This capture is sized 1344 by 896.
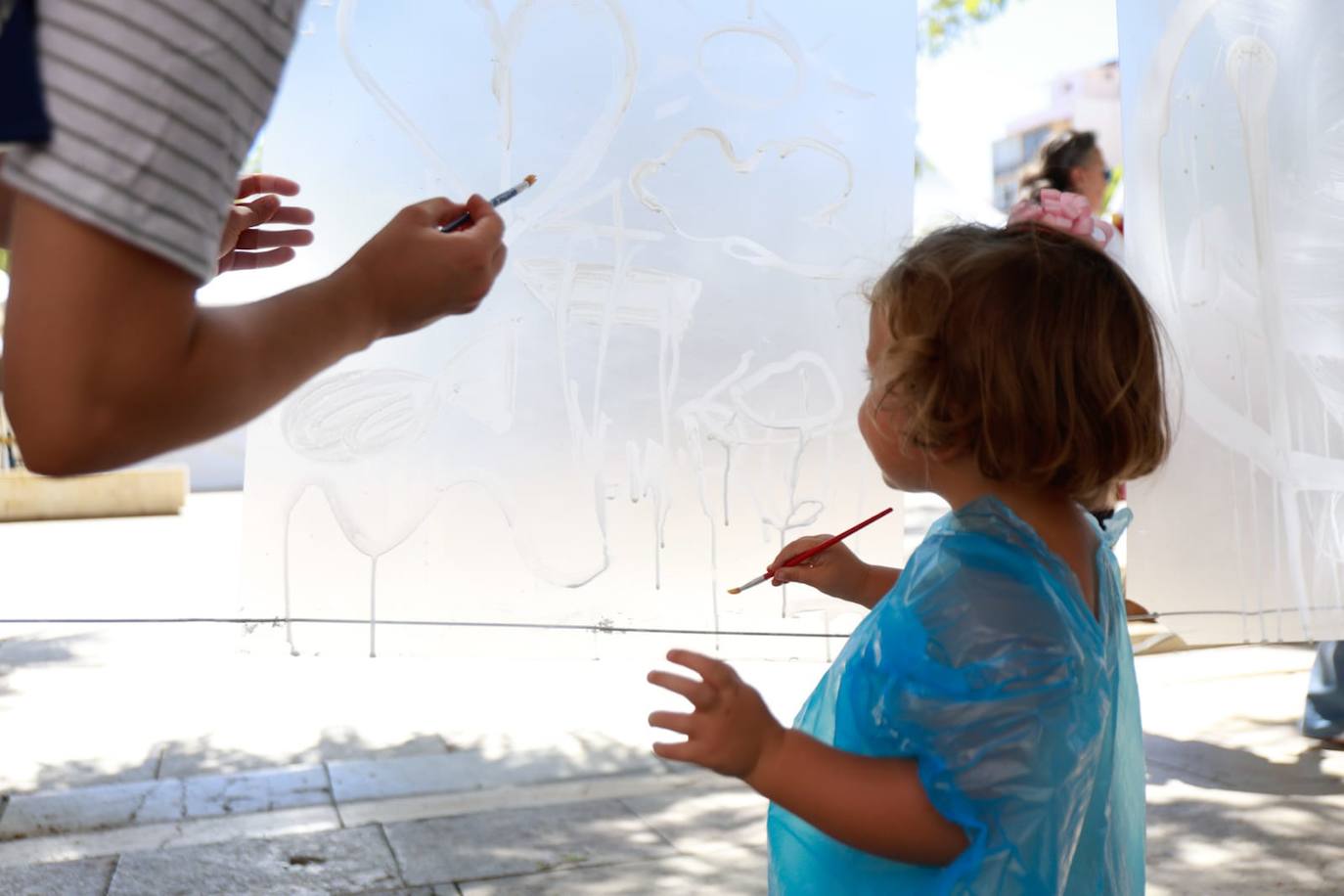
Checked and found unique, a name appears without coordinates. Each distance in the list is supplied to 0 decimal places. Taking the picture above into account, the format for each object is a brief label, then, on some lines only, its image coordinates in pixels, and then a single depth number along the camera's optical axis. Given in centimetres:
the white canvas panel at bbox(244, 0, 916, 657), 266
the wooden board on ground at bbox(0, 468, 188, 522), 941
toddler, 110
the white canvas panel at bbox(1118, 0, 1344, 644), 307
